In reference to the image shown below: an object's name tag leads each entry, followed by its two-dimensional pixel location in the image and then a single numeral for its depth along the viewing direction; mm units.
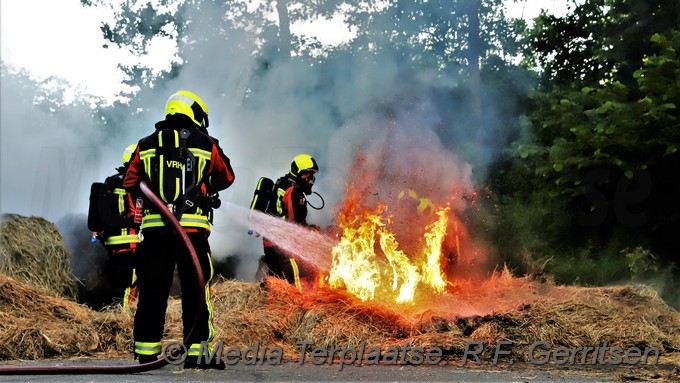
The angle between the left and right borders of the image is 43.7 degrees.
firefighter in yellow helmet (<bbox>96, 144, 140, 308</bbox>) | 8828
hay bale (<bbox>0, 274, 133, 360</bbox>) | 6609
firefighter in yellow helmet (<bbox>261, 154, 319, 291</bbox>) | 9516
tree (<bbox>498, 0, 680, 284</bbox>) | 8531
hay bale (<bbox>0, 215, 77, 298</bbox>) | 9000
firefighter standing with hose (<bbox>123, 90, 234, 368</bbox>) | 5781
